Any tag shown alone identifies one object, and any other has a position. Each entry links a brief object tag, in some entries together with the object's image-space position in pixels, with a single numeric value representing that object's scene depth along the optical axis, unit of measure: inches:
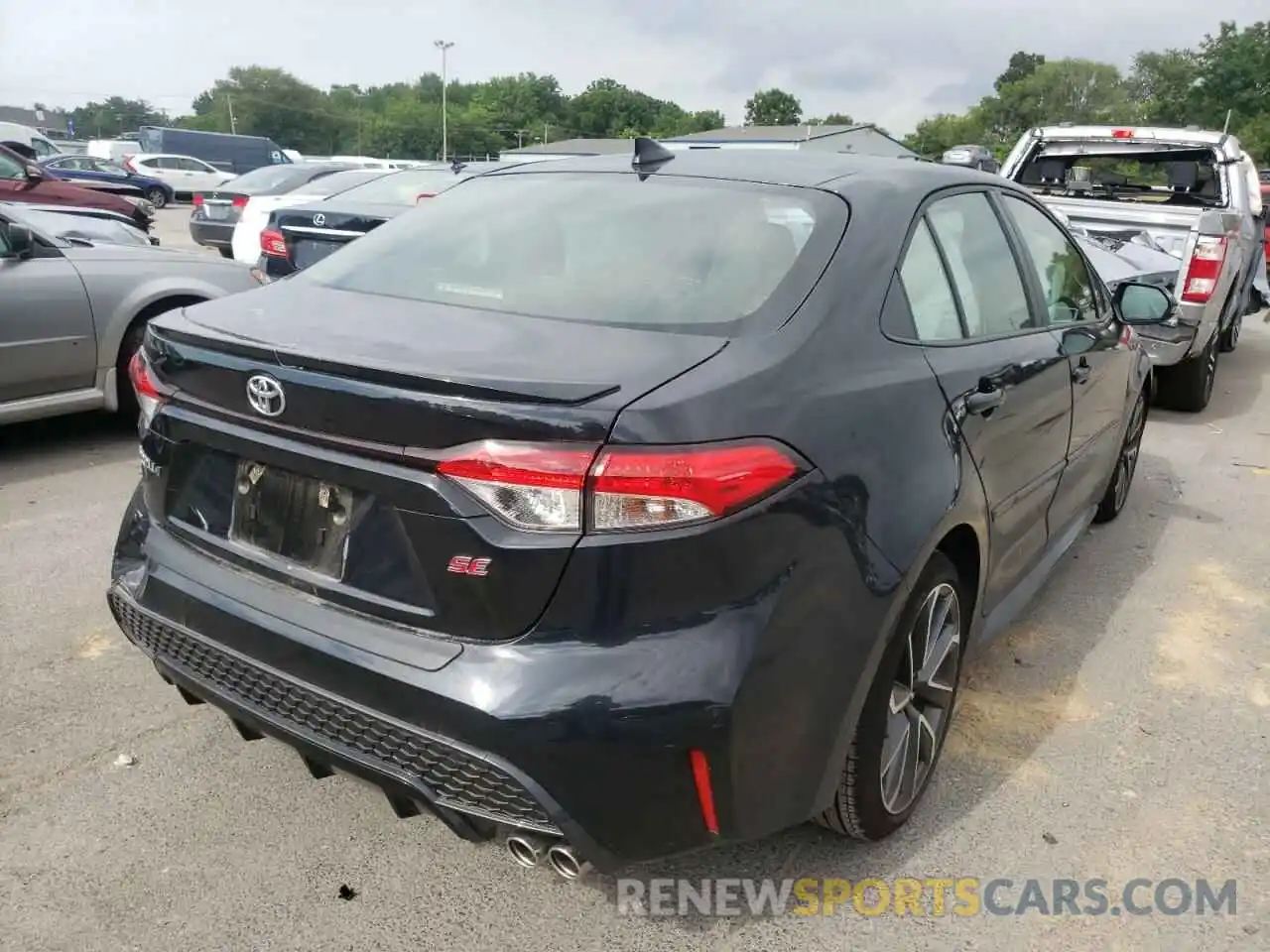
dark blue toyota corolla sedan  72.1
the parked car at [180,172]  1387.8
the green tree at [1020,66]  4404.0
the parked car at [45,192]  473.4
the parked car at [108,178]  840.9
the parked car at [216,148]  1744.6
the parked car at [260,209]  397.1
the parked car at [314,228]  310.8
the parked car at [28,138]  1306.6
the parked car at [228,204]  560.1
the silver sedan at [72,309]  204.4
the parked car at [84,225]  286.5
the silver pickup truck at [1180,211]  275.7
